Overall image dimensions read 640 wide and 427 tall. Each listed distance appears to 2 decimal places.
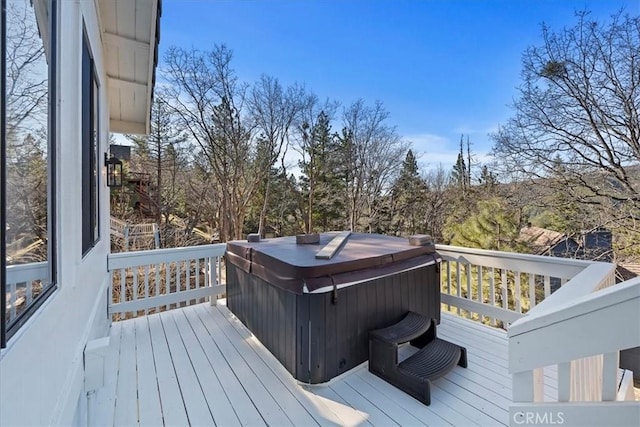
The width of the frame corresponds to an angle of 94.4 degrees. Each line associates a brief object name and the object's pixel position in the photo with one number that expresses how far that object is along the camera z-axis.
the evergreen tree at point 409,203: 14.14
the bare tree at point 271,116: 12.57
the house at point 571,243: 7.80
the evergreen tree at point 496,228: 8.88
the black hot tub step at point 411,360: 2.18
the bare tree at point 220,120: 11.32
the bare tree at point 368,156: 13.37
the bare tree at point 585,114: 7.00
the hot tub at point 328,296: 2.29
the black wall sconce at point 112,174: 3.51
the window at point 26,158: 0.74
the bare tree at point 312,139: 13.72
